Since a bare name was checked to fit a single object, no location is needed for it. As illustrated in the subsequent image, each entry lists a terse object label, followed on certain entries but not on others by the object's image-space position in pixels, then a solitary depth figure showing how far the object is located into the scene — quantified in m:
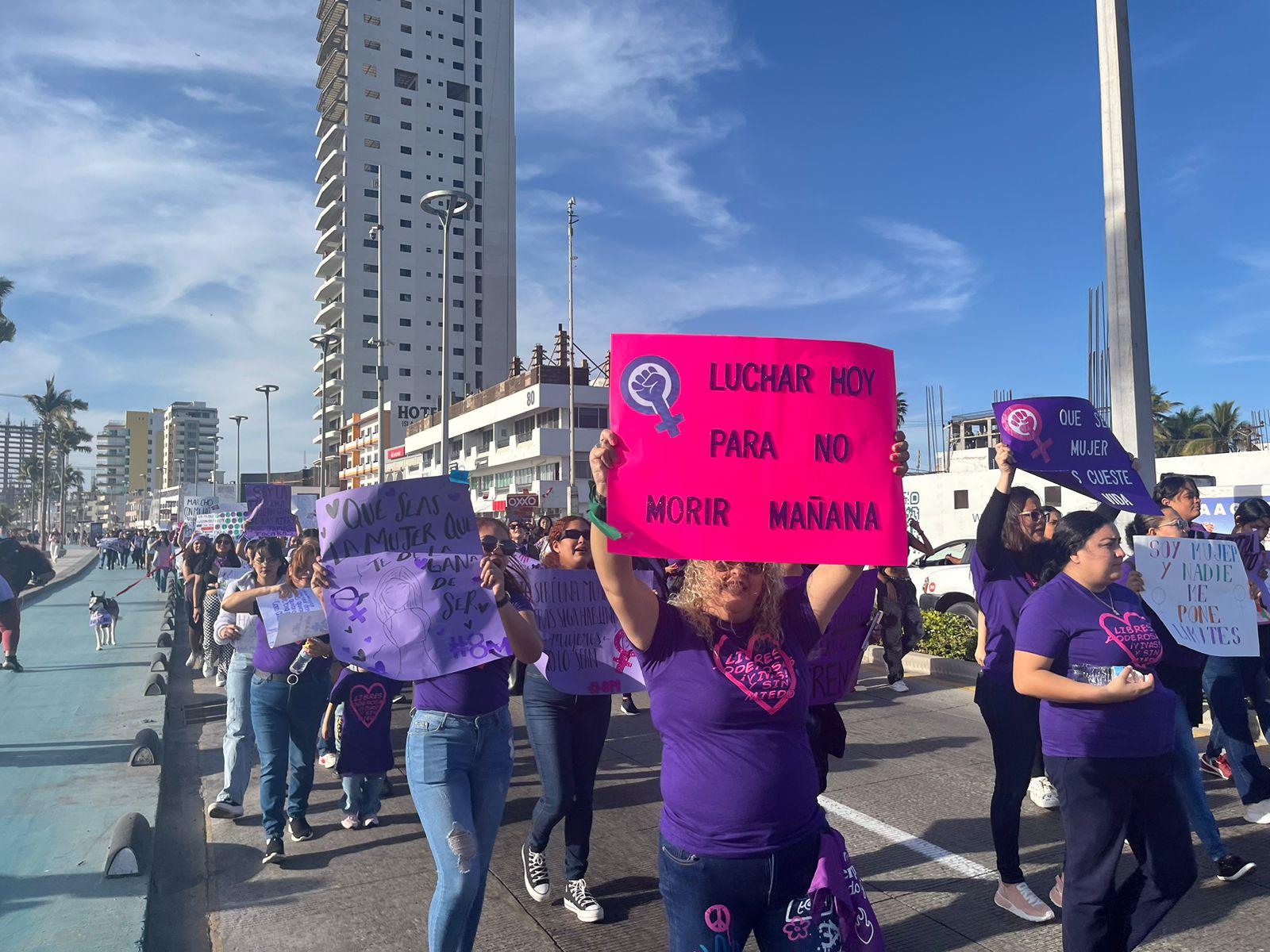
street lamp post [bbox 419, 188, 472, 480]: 20.41
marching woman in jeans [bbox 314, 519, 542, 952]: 3.40
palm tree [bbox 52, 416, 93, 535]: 85.50
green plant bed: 10.86
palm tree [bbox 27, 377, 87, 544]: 77.12
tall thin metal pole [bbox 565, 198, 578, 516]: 36.34
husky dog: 13.80
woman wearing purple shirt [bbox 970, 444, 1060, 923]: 4.32
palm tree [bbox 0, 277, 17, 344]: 36.06
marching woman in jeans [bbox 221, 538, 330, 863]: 5.34
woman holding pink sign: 2.45
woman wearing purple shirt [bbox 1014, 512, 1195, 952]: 3.31
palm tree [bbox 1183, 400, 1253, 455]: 47.66
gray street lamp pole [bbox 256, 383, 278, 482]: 53.31
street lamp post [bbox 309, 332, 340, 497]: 34.69
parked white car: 12.45
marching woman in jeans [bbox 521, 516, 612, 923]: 4.50
